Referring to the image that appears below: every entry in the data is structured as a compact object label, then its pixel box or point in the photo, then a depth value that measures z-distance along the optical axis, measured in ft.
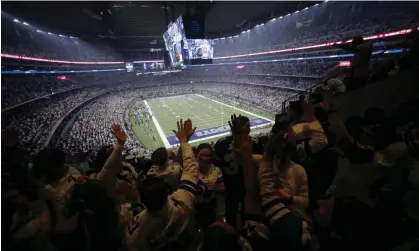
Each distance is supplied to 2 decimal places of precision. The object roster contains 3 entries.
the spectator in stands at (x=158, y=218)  4.24
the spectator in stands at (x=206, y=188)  6.63
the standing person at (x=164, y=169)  6.65
